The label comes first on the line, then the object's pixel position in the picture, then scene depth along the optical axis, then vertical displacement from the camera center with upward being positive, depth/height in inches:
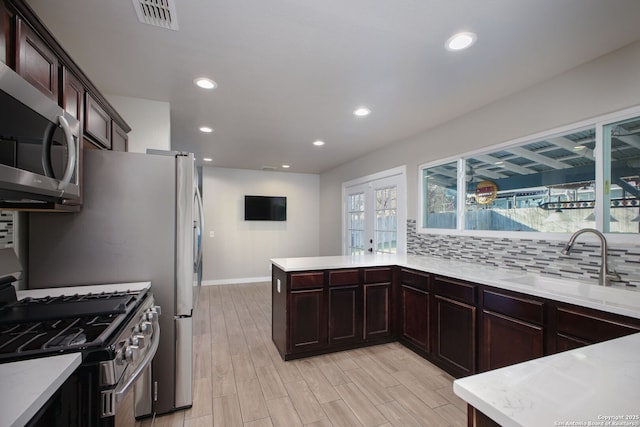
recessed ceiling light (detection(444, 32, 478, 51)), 69.3 +44.8
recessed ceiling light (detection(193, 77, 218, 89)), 91.4 +43.8
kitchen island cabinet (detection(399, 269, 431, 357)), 105.5 -38.0
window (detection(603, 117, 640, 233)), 73.7 +11.1
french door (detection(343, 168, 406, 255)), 158.4 +0.6
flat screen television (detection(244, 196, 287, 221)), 241.9 +5.2
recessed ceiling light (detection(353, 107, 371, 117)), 115.2 +43.5
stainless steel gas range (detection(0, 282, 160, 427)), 37.5 -19.5
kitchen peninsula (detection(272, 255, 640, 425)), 30.5 -26.5
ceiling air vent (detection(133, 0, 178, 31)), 59.7 +44.7
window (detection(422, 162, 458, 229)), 130.3 +9.7
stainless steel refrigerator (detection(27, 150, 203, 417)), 70.7 -8.1
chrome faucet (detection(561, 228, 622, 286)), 73.7 -13.9
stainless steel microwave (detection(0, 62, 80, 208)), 40.1 +11.1
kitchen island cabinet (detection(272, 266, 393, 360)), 105.9 -37.9
